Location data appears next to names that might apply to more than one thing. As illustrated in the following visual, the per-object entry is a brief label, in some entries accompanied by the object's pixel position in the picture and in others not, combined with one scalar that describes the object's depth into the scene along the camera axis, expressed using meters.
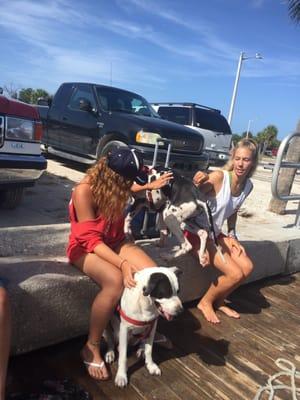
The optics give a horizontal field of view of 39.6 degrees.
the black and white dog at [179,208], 3.70
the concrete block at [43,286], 2.68
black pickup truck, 8.30
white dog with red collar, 2.49
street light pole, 29.77
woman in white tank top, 3.80
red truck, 4.86
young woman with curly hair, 2.72
